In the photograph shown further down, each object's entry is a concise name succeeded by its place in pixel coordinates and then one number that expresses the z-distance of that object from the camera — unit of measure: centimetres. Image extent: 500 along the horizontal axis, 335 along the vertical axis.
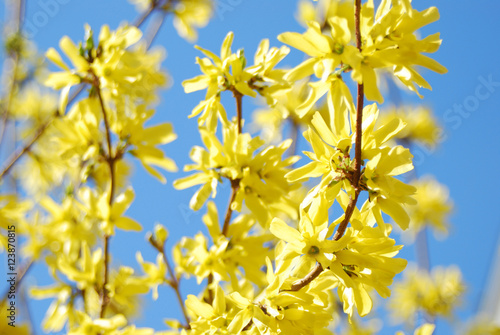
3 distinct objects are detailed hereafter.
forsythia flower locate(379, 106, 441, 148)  371
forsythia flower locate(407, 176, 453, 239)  353
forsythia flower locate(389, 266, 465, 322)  306
